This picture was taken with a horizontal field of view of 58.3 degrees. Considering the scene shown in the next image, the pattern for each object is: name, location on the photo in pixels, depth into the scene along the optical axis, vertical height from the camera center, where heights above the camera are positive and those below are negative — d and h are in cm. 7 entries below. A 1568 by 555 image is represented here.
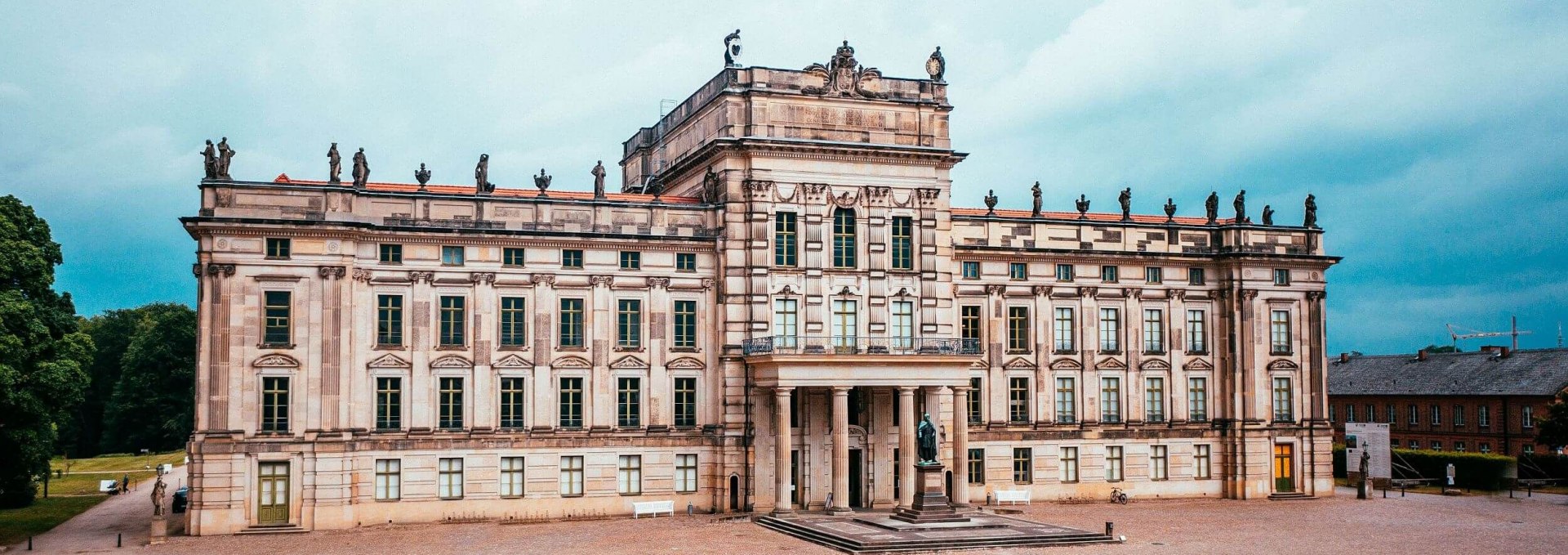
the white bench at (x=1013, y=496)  5791 -658
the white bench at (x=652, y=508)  5294 -641
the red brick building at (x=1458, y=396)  7994 -376
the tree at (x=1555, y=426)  6425 -421
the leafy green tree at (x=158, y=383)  9425 -297
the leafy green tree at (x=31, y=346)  4694 -20
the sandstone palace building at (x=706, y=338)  4928 +1
